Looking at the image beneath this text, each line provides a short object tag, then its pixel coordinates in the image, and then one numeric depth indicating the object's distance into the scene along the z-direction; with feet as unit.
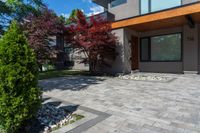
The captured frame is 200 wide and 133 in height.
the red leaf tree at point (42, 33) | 16.00
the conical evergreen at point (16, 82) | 7.42
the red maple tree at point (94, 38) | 24.64
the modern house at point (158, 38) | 22.92
